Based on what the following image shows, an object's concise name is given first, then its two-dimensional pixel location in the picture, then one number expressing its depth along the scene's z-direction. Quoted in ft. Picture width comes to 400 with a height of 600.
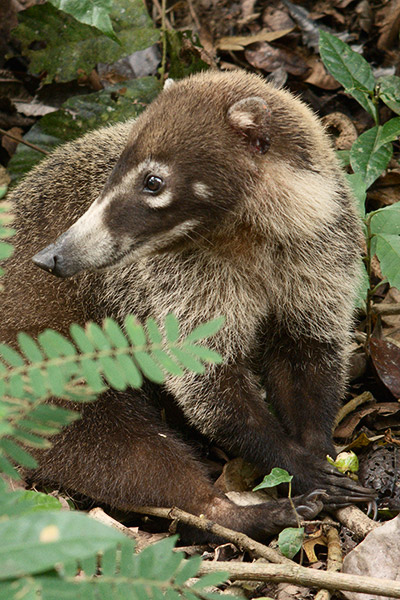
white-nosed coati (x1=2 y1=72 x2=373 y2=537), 22.53
